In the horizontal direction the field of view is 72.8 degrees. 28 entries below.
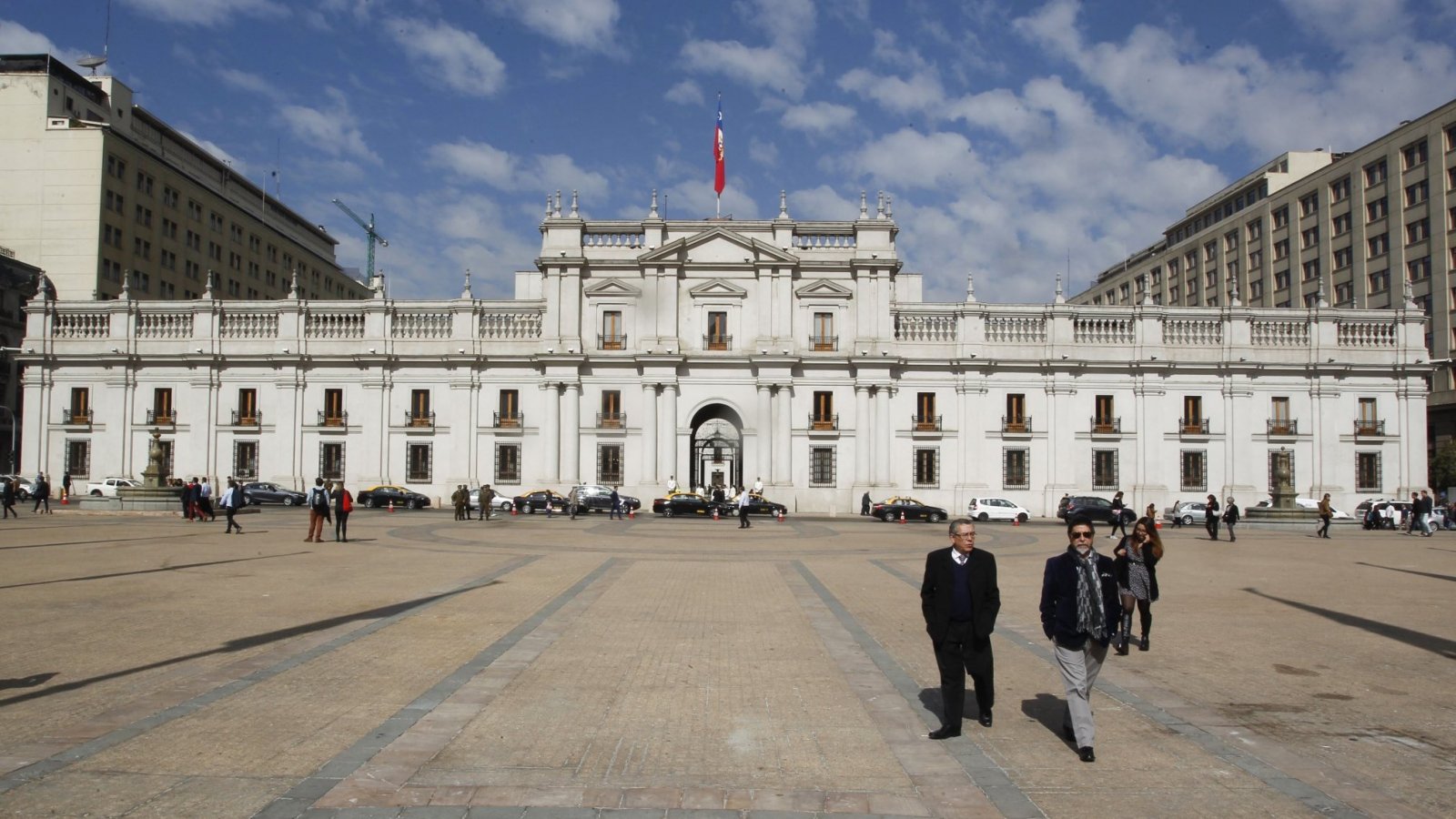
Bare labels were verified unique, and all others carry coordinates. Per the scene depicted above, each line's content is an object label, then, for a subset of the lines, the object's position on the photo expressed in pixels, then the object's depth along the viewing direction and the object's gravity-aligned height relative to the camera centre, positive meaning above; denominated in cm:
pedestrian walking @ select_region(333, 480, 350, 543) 2652 -129
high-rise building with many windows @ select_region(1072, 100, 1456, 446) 6228 +1739
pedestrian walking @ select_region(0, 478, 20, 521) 3719 -139
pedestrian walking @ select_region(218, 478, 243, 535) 2861 -114
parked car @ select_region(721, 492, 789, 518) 4853 -210
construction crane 14550 +3381
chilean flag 5700 +1757
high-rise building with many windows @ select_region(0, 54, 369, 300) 6612 +1901
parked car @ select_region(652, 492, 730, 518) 4853 -205
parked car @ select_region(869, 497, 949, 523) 4897 -229
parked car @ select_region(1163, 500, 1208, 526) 4895 -231
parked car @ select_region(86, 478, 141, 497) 4872 -124
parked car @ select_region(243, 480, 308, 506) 5169 -166
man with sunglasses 765 -119
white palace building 5391 +433
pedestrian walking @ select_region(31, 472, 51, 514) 3962 -115
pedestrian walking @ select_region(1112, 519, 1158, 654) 1190 -128
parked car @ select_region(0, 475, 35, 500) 5122 -132
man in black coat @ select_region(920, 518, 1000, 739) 818 -122
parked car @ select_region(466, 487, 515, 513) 5100 -205
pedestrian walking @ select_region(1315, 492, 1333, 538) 3673 -188
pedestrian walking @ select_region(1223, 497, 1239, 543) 3425 -178
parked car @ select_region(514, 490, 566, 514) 4966 -191
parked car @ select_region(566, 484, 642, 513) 5000 -185
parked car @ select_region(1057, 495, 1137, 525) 4809 -204
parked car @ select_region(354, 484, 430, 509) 5200 -180
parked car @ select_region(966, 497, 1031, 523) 4962 -230
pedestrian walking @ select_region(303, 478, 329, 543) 2600 -122
